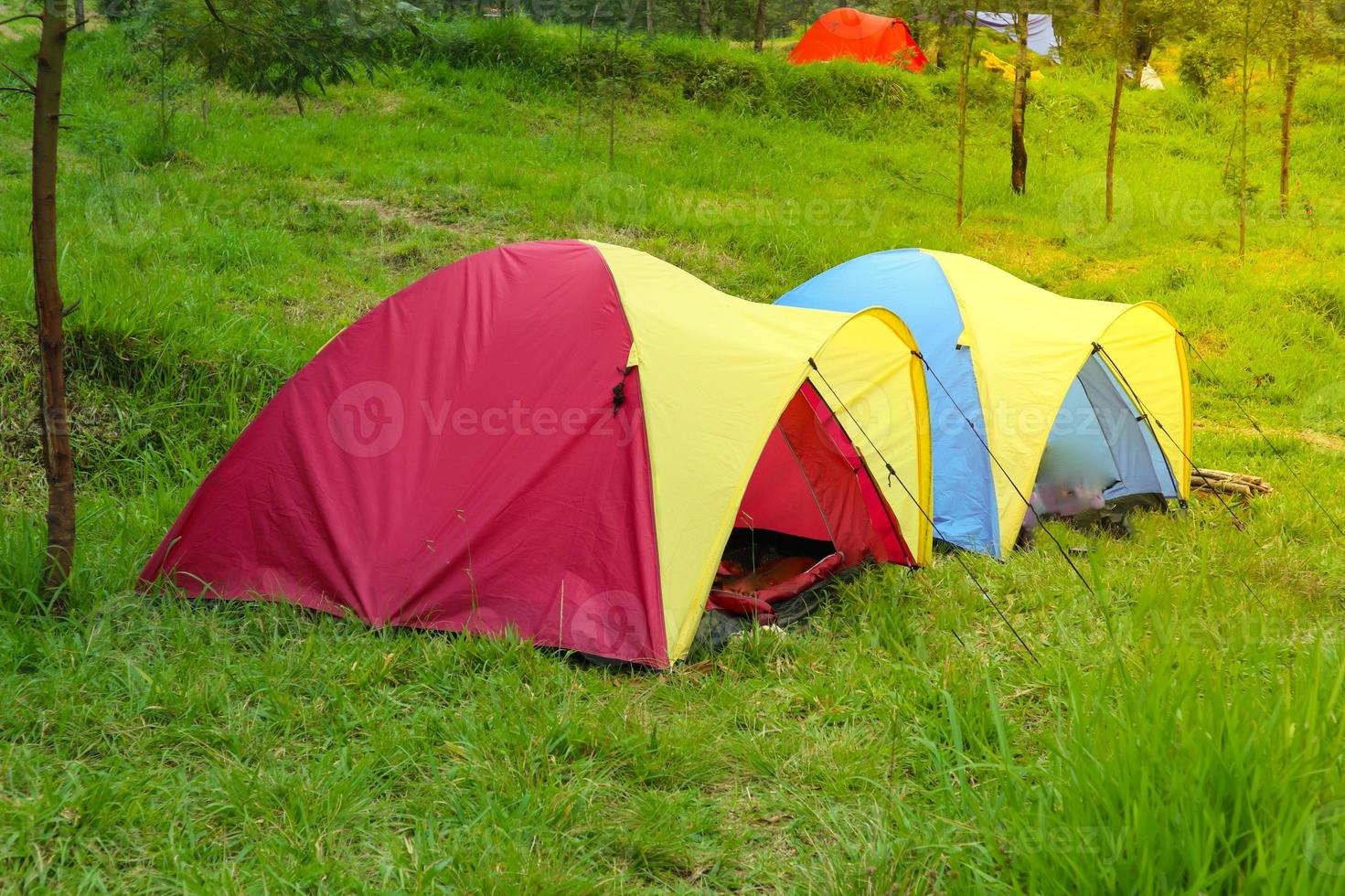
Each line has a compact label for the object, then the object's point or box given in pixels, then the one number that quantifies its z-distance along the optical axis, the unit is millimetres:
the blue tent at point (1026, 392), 5555
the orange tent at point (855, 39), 18250
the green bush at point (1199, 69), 16220
